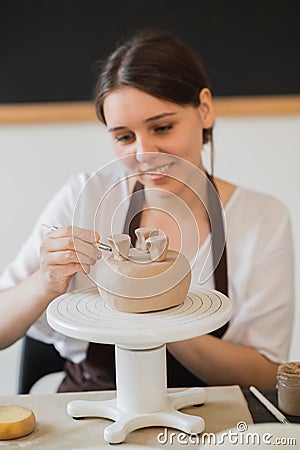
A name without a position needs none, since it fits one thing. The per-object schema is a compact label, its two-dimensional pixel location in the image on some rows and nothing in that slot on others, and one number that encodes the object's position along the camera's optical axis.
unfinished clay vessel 1.21
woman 1.42
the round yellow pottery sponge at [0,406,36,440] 1.25
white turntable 1.17
